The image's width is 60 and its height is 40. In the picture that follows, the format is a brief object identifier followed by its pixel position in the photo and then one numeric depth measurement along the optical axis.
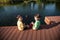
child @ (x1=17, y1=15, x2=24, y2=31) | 2.68
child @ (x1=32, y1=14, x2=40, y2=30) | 2.65
